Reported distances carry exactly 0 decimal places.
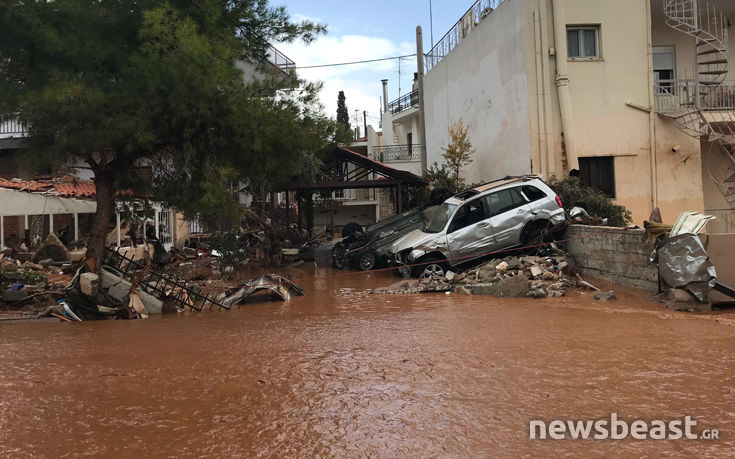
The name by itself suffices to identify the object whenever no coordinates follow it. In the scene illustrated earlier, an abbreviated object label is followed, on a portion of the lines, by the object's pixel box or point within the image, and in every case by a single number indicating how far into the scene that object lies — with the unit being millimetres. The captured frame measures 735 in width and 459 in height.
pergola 17859
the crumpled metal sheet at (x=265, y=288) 10258
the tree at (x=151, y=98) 7988
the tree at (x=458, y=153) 19234
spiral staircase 15492
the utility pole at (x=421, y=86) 21250
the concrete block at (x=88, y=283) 8895
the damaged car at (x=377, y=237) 14406
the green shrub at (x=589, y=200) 14855
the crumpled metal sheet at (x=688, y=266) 8109
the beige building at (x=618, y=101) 15836
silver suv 12344
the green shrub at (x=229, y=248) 14608
